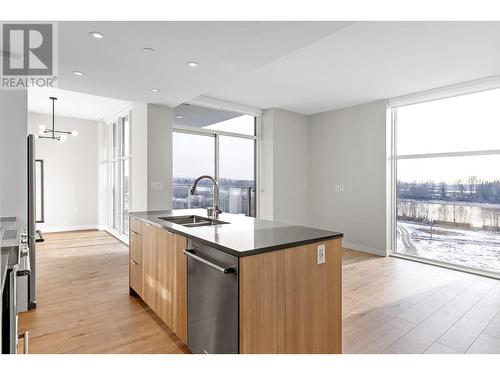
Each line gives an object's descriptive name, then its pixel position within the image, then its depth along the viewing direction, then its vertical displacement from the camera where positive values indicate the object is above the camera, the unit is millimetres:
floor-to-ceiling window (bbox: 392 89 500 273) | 3959 +97
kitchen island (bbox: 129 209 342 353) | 1504 -577
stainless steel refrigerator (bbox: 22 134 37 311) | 2711 -360
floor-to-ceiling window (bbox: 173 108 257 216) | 4992 +468
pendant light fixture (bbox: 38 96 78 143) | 5121 +1134
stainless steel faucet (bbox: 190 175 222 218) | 2727 -196
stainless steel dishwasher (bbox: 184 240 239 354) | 1520 -653
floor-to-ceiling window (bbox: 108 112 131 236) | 5648 +331
